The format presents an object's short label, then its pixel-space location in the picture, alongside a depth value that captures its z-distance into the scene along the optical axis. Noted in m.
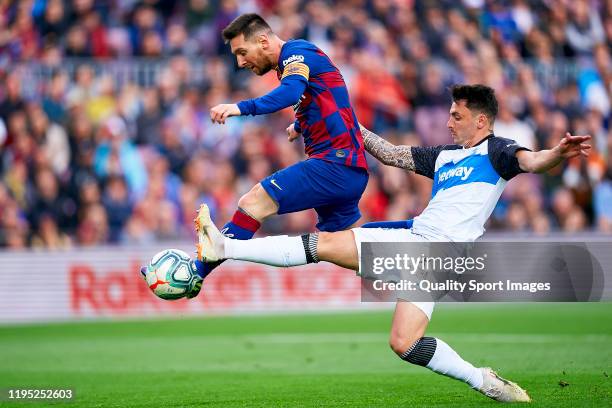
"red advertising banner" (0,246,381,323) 37.75
